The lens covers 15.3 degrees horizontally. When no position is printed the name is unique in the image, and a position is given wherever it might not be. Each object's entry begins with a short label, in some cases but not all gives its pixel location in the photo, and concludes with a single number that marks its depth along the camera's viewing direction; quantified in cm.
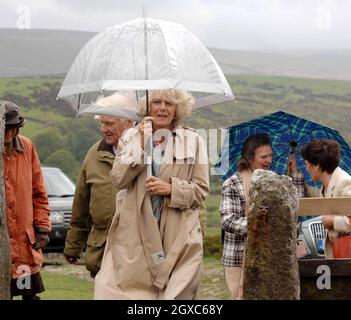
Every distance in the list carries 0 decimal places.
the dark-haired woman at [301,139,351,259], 1035
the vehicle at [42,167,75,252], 2537
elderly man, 1001
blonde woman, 873
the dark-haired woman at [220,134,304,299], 1008
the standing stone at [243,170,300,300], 826
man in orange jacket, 1021
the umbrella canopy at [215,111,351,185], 1120
